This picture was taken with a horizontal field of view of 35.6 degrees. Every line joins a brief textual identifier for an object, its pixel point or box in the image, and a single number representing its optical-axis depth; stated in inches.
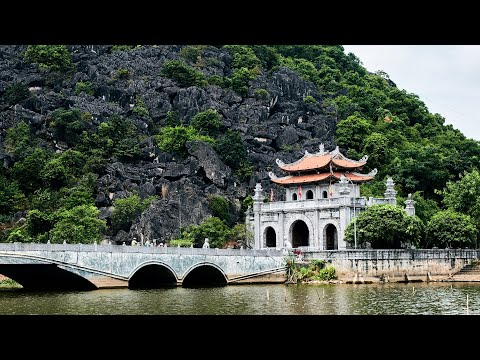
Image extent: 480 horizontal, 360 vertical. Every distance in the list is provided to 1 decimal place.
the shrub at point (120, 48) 3860.7
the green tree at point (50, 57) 3561.8
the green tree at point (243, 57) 3863.2
